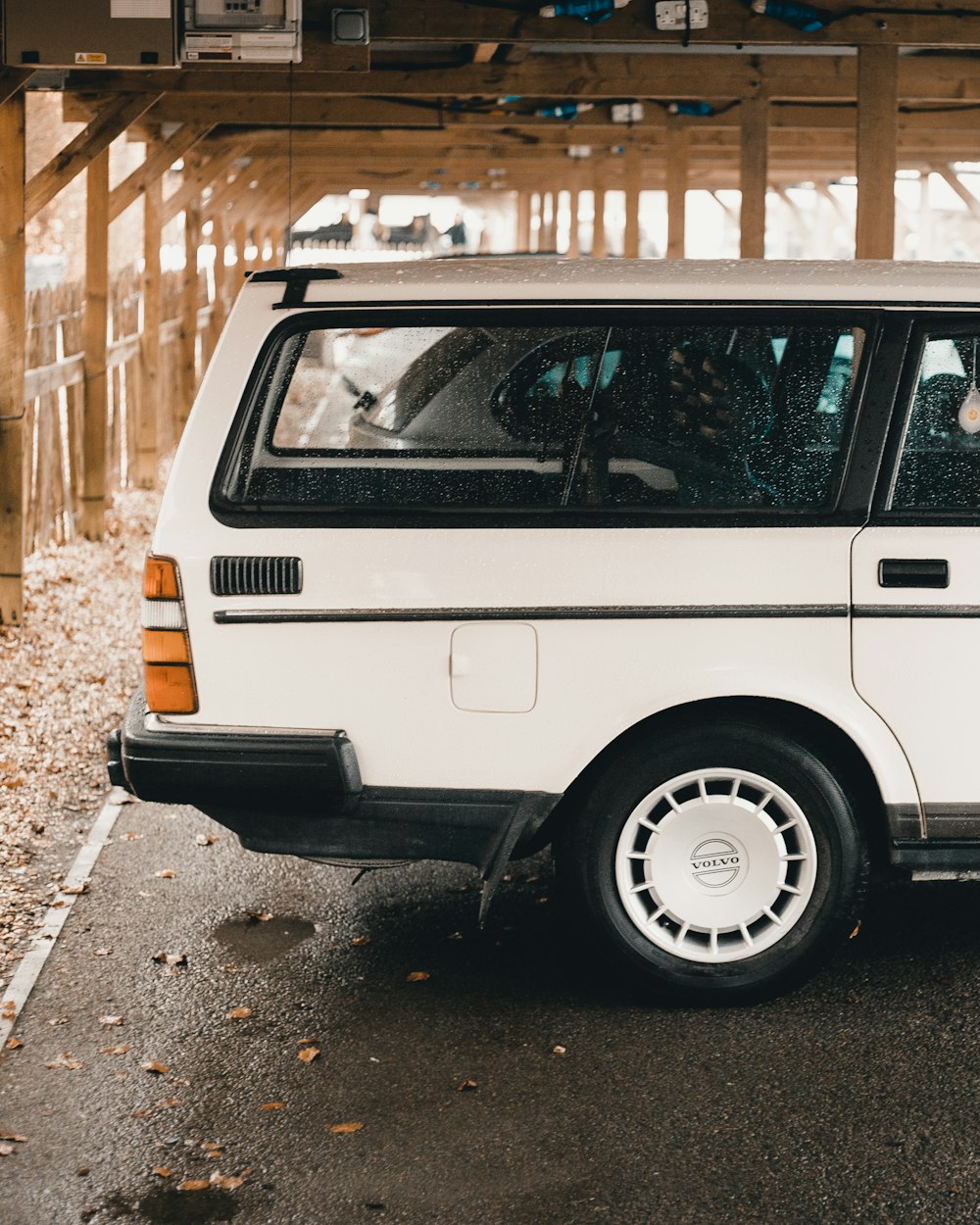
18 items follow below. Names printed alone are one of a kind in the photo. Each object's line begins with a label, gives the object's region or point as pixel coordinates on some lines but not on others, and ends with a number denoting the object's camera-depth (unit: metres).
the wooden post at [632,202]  17.42
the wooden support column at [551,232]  26.41
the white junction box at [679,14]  8.54
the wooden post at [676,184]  14.92
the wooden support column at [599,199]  21.78
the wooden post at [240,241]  26.83
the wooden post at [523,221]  31.50
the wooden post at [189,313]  18.44
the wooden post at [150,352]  15.27
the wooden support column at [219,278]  23.52
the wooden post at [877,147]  9.17
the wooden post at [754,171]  11.91
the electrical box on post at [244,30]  7.85
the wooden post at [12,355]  9.12
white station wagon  4.31
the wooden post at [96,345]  12.41
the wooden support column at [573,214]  23.62
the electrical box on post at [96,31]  7.88
